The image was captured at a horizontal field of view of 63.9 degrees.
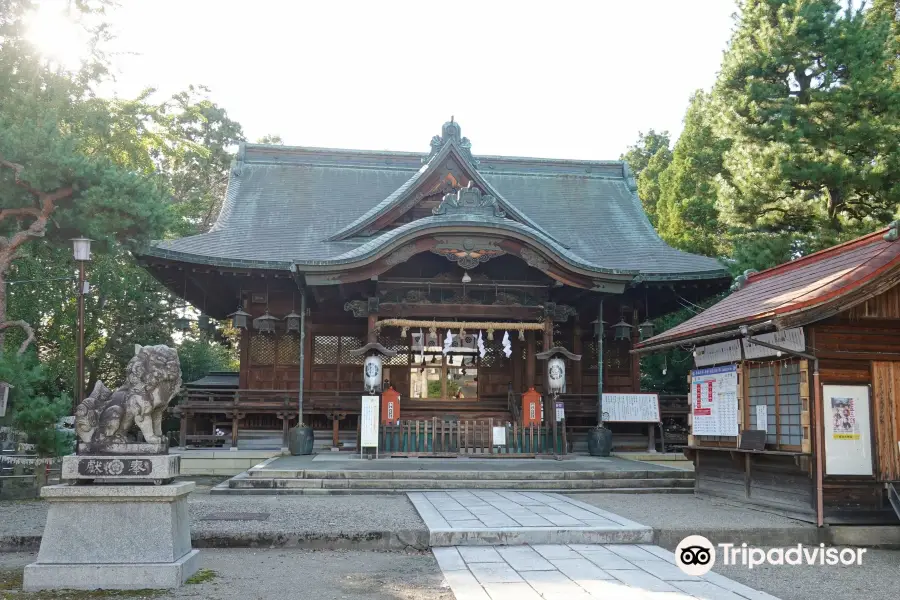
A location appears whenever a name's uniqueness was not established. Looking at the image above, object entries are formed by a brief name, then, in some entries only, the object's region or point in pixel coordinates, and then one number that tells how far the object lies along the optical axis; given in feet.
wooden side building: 27.96
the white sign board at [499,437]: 49.93
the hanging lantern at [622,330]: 57.62
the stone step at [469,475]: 40.40
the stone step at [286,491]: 38.19
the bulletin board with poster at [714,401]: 34.78
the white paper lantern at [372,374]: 49.55
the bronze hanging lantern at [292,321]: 56.29
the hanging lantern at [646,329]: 57.31
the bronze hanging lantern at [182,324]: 59.77
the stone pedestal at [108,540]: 20.30
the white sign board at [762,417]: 32.30
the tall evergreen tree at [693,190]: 84.64
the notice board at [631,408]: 54.85
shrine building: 51.85
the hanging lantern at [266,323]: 56.44
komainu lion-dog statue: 21.44
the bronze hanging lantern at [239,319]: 55.21
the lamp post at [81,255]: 37.86
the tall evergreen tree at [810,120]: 53.52
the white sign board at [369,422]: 48.21
